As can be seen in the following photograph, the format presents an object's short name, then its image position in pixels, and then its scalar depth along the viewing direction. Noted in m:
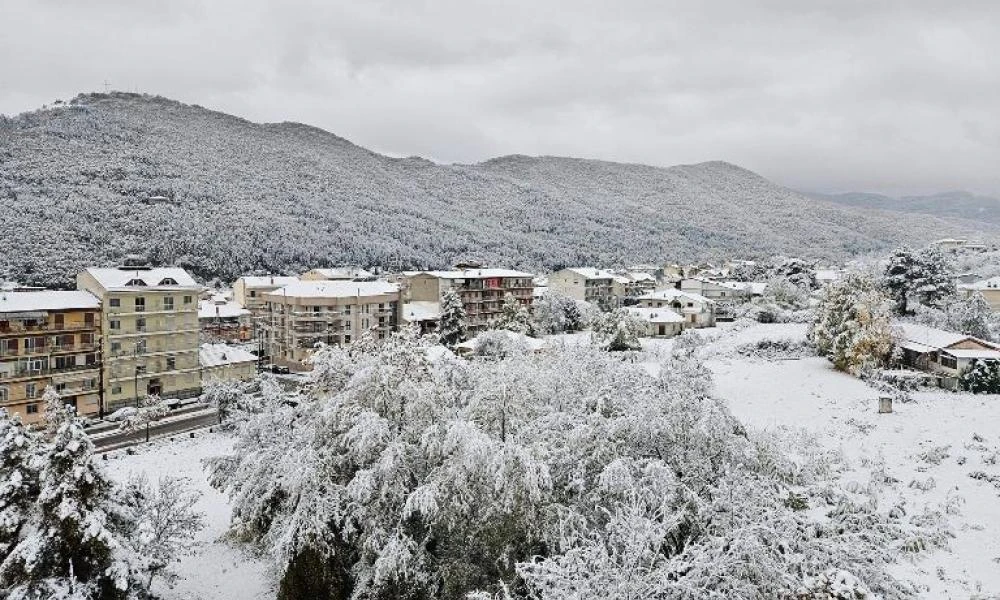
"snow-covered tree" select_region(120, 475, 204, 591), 17.47
